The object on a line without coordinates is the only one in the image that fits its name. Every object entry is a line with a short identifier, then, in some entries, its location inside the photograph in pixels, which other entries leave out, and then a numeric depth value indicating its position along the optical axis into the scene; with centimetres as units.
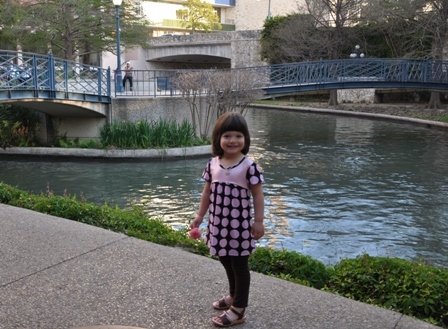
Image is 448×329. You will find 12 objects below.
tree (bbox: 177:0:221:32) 6556
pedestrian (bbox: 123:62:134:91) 2164
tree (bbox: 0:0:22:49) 2556
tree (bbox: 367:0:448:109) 2744
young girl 376
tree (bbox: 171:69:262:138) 1792
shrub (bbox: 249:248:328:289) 511
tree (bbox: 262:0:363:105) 3344
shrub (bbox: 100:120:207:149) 1684
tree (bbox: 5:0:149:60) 2548
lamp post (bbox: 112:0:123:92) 2000
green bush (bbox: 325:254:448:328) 432
